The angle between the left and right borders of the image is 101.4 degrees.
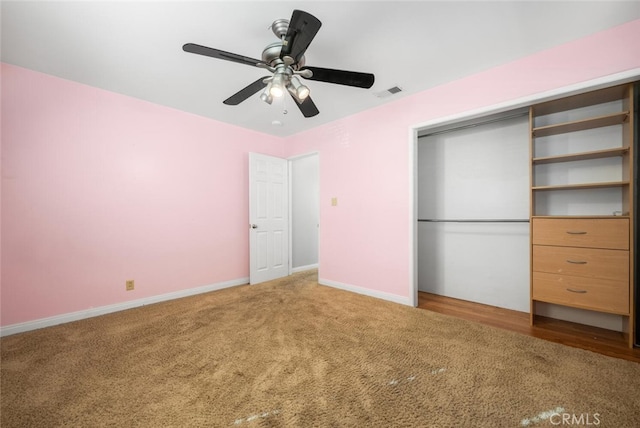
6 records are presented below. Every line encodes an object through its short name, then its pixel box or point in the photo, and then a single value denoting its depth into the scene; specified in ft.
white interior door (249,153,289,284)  13.82
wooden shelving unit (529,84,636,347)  6.96
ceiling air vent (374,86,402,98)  9.75
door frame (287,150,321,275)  15.53
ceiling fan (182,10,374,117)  5.40
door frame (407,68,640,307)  6.68
